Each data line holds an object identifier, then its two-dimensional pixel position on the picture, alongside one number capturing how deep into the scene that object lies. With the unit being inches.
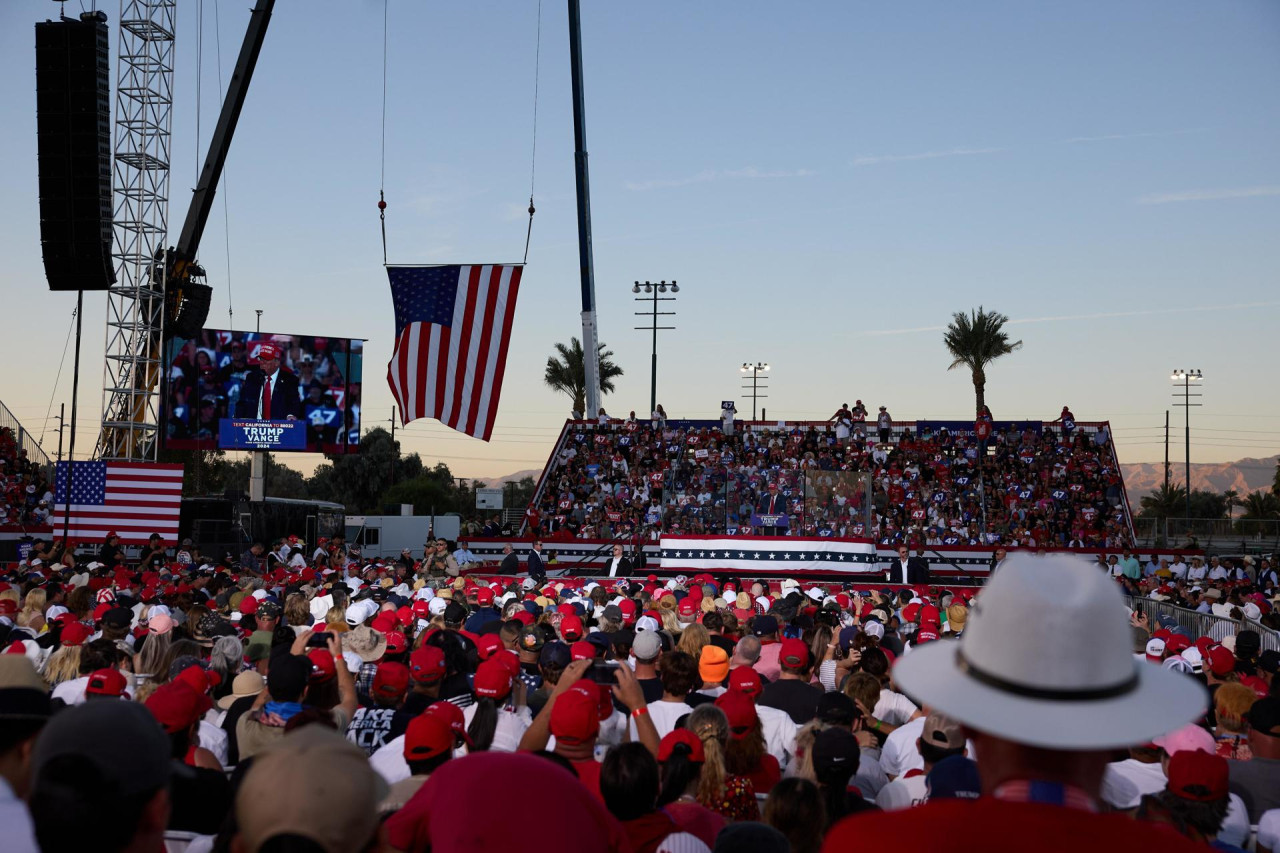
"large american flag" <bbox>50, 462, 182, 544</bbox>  1197.1
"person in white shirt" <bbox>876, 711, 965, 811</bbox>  212.4
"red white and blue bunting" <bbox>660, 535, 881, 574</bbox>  1270.9
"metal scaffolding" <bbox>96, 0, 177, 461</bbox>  1348.4
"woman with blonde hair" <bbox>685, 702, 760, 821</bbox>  197.6
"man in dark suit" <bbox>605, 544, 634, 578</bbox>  1031.0
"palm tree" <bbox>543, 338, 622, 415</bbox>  2792.8
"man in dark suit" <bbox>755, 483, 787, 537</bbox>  1306.6
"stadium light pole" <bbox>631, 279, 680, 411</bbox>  2486.2
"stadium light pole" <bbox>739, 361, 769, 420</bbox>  3041.3
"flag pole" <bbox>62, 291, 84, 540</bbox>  783.1
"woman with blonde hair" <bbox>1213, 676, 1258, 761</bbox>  269.9
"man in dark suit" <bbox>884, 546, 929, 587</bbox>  997.8
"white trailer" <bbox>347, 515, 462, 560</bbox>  1812.3
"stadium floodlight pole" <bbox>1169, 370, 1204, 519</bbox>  3184.5
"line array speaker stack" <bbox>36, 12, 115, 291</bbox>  1117.7
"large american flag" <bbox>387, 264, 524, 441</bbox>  1063.6
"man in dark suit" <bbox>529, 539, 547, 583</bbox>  1027.9
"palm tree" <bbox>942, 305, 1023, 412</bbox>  2383.1
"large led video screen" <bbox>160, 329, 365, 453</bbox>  1631.4
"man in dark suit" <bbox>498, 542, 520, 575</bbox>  1087.0
